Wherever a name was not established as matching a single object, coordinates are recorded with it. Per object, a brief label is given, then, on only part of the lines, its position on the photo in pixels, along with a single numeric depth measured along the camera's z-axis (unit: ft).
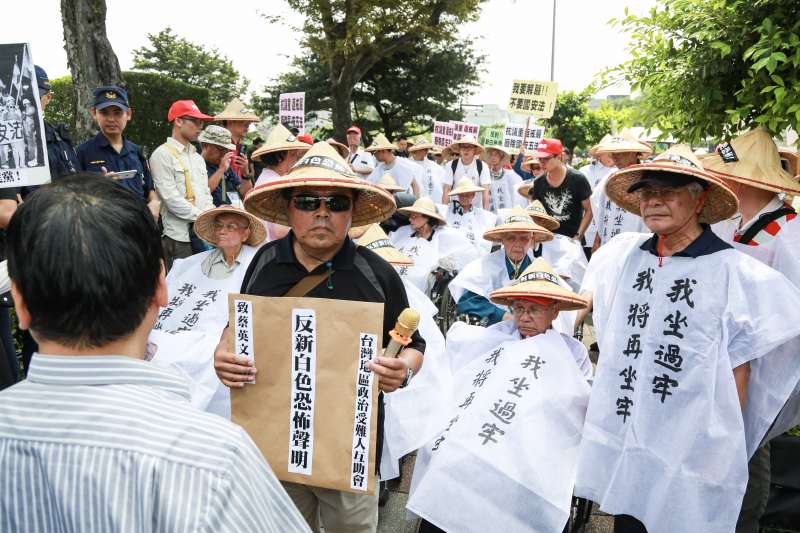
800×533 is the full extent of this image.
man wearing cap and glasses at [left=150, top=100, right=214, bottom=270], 18.25
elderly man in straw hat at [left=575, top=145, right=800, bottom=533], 7.80
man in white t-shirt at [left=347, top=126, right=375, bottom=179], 32.55
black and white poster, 8.85
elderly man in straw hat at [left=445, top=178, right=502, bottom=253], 24.09
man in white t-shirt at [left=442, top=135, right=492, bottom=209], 28.04
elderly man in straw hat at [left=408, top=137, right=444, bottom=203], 34.37
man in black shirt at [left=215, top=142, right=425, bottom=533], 7.34
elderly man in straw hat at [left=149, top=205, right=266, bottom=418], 13.56
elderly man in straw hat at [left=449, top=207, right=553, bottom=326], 15.64
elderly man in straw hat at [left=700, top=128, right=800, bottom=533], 9.10
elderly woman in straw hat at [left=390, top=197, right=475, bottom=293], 20.71
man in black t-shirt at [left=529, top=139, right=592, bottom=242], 21.67
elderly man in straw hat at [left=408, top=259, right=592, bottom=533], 8.80
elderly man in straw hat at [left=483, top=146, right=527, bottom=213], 31.83
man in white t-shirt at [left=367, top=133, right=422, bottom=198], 30.68
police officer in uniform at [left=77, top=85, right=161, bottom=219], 16.33
